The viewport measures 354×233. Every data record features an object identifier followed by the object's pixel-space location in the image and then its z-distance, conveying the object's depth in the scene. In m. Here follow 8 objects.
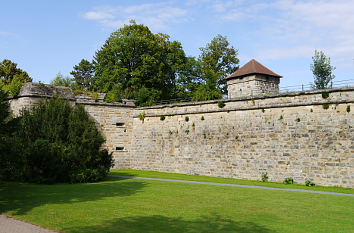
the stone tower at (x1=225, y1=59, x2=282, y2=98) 35.59
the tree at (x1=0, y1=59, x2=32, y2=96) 44.33
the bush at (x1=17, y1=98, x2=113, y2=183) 18.28
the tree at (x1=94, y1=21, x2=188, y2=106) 40.16
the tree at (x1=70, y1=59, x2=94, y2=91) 70.62
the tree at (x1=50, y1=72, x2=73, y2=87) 58.69
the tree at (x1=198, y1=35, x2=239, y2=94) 47.96
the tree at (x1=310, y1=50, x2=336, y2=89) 42.77
